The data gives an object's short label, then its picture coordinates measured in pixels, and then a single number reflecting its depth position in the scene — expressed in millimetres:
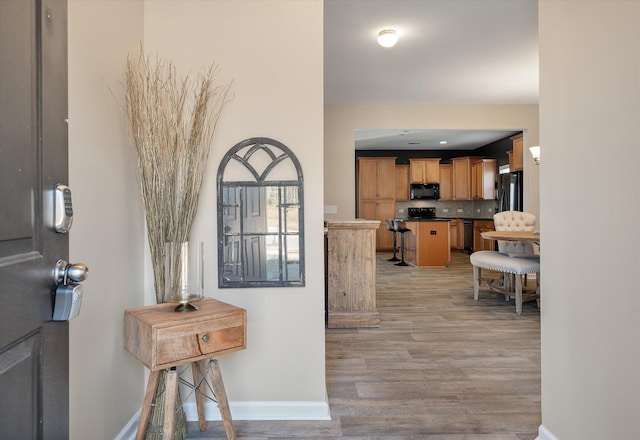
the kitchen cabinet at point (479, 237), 8508
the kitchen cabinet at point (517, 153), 6648
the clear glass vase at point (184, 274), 1691
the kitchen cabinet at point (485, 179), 8781
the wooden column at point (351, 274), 3641
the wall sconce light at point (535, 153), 4905
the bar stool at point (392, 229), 8328
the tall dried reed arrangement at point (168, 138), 1791
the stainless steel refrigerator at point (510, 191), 6355
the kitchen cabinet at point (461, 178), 9508
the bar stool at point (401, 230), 7808
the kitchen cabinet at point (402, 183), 9859
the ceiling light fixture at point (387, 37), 3297
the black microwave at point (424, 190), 9758
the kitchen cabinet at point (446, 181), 9828
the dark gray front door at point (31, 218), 680
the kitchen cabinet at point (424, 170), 9672
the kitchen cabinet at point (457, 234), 9914
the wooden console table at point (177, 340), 1487
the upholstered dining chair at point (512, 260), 4098
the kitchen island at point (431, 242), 7457
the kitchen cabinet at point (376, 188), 9422
